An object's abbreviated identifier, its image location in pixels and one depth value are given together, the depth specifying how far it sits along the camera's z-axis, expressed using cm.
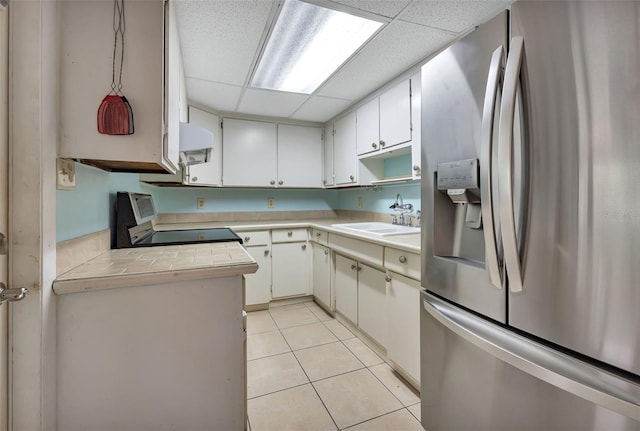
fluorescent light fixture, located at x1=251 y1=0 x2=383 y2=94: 148
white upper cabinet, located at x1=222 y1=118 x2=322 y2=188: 298
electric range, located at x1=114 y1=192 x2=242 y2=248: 142
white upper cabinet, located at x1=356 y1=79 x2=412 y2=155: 203
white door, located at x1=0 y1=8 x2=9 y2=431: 73
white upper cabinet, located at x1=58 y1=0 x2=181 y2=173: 90
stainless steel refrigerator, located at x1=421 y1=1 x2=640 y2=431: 57
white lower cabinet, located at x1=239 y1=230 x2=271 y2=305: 272
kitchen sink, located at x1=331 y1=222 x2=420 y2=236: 218
